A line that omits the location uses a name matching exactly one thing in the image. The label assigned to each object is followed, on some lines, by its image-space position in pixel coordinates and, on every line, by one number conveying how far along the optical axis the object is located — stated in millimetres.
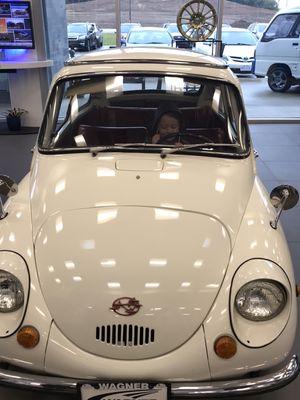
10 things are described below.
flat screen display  6926
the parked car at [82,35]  8125
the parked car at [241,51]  11242
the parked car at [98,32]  7991
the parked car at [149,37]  8383
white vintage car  1726
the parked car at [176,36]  8023
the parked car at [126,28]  7973
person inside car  2805
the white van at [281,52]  9945
